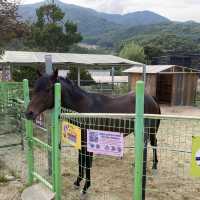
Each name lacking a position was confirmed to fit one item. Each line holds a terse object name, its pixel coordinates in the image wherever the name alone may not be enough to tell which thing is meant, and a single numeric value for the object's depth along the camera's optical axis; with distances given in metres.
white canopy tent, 9.11
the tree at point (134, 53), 33.16
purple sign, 2.45
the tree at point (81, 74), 16.45
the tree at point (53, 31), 25.87
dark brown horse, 3.15
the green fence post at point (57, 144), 2.89
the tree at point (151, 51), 35.96
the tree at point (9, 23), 5.43
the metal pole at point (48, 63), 3.68
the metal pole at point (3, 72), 9.63
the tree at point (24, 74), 14.37
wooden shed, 11.56
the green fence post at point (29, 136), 3.61
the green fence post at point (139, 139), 2.32
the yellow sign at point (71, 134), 2.78
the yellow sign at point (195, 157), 2.14
